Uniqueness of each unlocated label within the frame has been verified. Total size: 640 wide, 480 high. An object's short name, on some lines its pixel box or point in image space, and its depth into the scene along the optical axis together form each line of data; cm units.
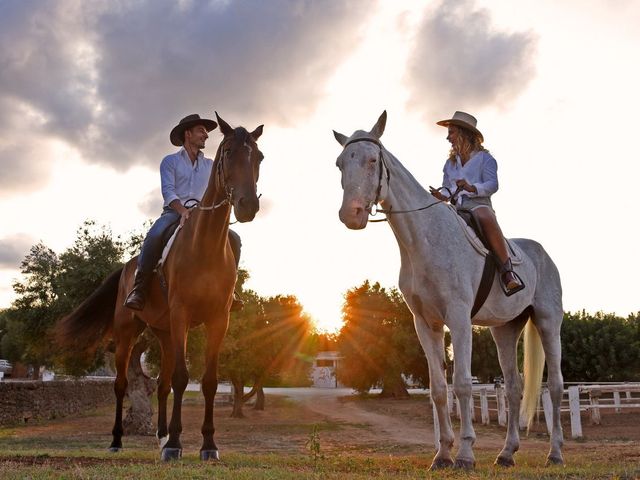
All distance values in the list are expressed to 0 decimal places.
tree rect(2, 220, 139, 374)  2444
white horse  686
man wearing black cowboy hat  897
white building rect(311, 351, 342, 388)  9752
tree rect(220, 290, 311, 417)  3303
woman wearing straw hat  777
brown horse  757
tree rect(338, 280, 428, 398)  4719
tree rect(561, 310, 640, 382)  2898
